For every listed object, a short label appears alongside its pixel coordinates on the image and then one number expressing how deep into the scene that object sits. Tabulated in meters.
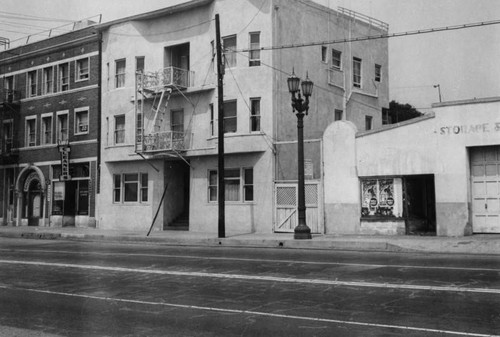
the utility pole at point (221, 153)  23.06
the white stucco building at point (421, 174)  21.12
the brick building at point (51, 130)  34.44
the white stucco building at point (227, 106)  26.48
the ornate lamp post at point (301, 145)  20.98
